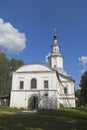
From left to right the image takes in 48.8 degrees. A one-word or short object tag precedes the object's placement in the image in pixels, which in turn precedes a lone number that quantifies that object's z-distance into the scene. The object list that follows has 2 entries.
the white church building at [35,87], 16.09
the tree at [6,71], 24.03
